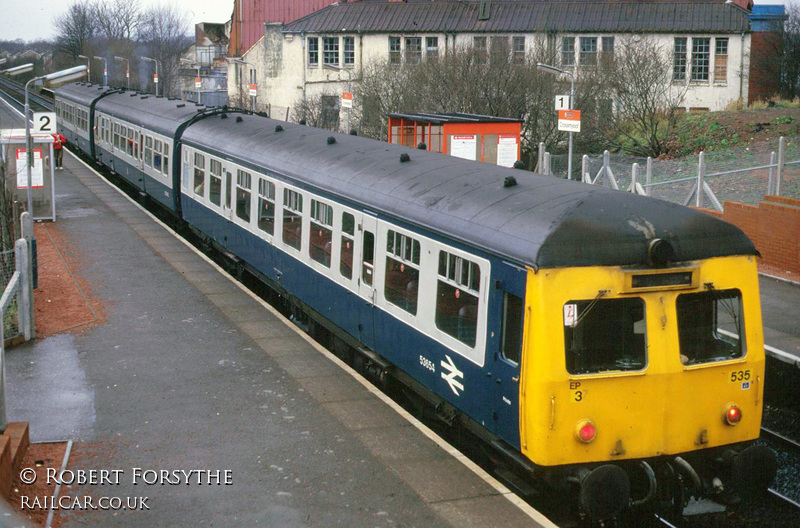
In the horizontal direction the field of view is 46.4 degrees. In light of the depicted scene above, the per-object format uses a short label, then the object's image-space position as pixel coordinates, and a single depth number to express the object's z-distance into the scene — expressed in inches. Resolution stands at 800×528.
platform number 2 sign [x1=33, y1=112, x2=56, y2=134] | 836.6
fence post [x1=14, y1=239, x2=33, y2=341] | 510.3
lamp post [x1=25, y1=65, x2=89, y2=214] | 751.7
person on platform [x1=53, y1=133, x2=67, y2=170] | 1280.4
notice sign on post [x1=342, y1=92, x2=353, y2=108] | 1153.9
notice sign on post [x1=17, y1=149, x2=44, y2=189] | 863.7
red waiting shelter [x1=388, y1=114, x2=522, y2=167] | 939.3
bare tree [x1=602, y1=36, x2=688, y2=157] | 1446.9
